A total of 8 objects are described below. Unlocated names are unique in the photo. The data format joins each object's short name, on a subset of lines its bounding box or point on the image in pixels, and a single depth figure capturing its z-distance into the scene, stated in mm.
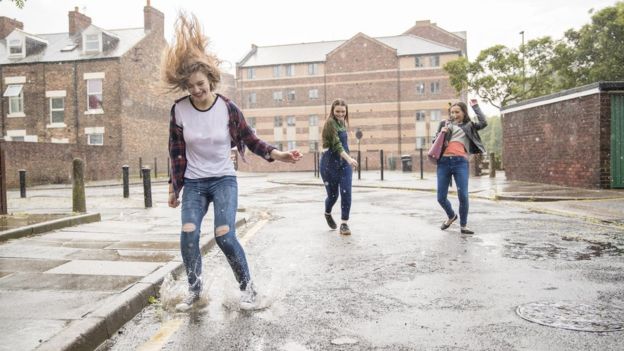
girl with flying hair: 3789
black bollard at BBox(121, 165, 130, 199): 13906
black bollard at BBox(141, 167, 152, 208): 11195
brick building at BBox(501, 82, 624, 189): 13664
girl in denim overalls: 7207
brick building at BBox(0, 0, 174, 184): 32625
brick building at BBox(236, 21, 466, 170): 52969
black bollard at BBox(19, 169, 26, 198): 14672
